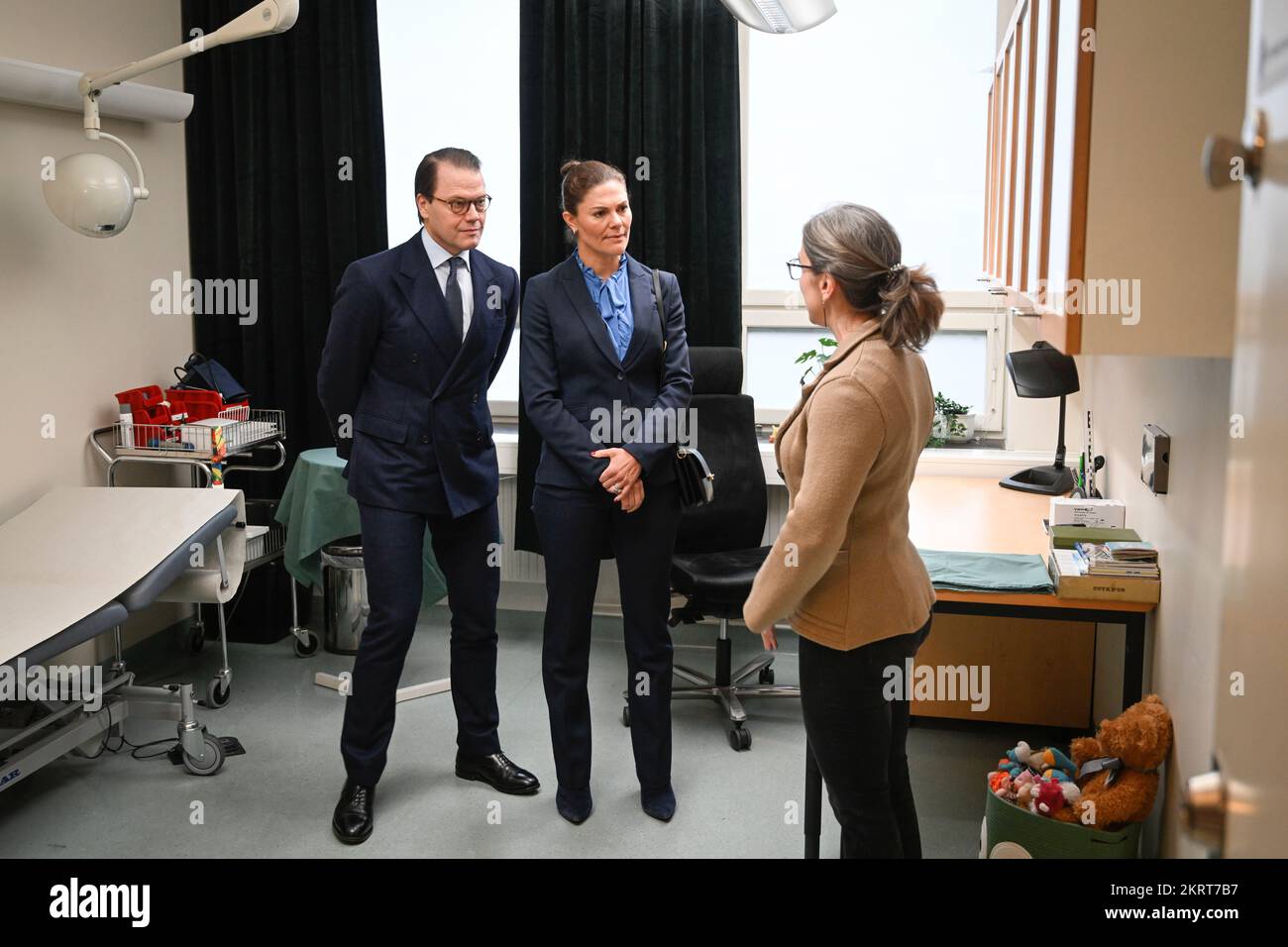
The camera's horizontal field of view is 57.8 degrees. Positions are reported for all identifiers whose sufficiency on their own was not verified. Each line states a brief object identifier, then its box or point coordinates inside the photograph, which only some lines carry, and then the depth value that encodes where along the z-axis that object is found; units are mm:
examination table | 2832
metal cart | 3799
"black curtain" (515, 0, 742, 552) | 4086
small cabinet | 1701
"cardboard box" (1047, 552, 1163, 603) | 2451
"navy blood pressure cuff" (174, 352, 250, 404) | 4172
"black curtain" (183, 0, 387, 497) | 4340
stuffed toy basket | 2221
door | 713
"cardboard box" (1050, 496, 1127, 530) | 2762
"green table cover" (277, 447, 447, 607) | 3996
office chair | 3707
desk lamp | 3402
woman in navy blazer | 2766
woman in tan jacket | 1863
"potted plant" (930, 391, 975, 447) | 4223
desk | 2469
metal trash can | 4180
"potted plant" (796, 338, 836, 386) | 4156
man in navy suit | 2803
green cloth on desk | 2496
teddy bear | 2221
